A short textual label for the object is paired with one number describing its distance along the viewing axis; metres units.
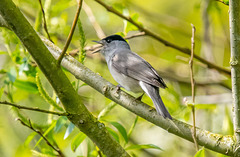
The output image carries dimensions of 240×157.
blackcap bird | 5.77
